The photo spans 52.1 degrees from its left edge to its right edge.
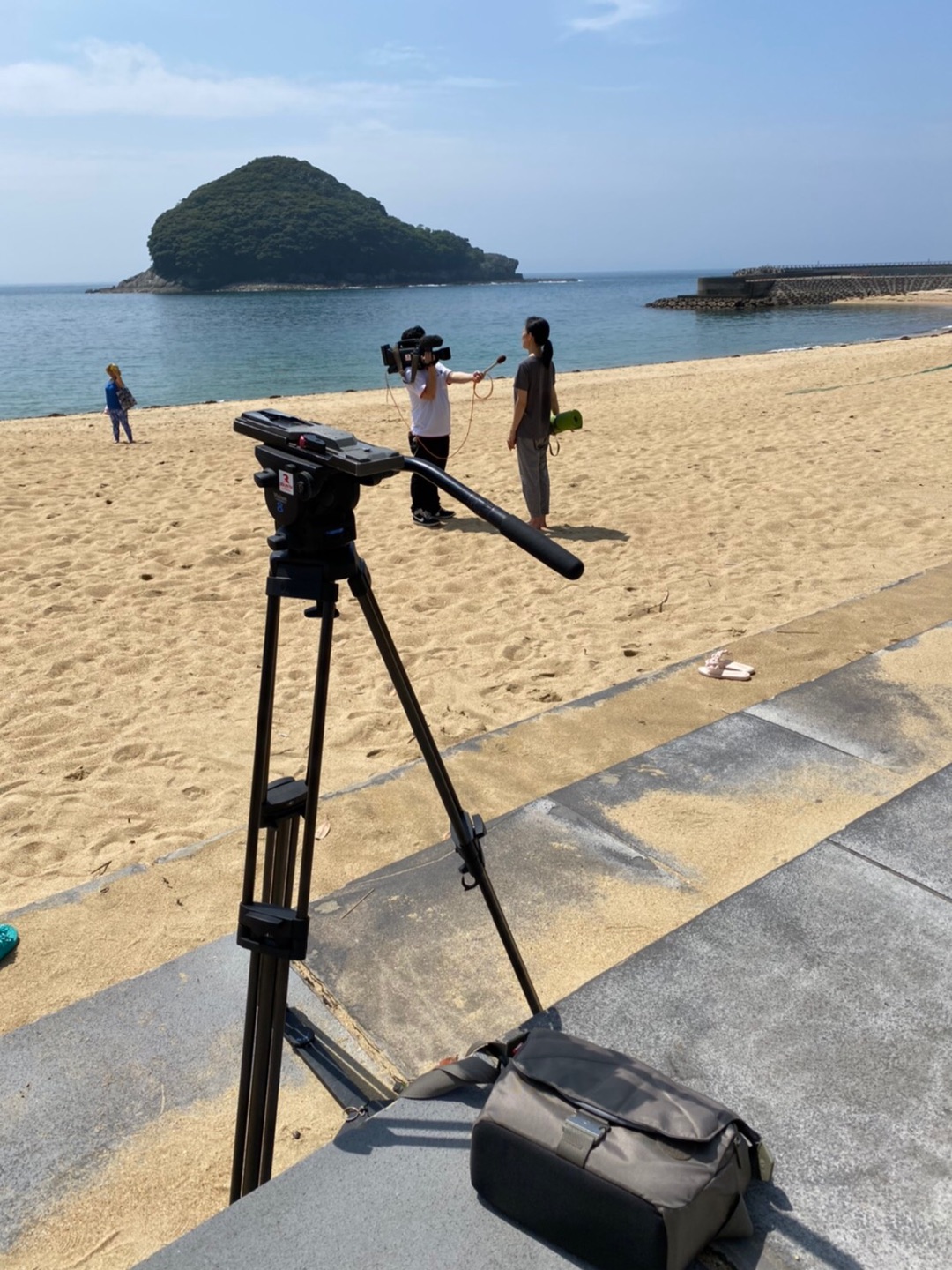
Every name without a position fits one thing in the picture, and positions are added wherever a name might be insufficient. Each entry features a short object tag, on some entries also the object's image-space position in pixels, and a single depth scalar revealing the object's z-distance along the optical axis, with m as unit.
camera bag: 1.32
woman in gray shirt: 6.98
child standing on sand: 12.57
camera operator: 7.57
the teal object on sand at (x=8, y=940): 2.66
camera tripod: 1.45
